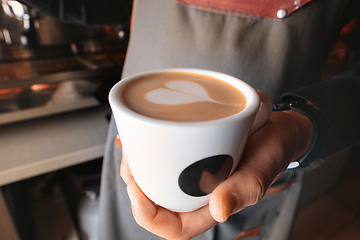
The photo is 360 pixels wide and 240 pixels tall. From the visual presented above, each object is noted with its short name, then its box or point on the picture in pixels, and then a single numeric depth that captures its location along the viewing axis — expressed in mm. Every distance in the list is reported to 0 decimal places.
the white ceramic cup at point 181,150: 220
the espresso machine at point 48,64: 833
